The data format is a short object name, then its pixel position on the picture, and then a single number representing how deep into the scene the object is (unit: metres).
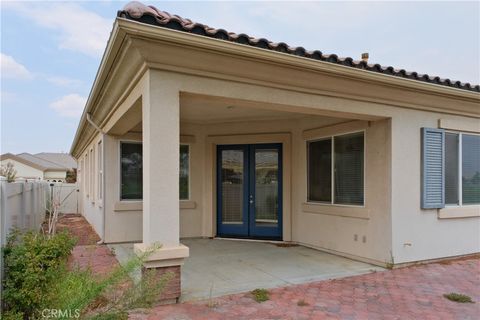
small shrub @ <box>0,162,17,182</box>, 16.06
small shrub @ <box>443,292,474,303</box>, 4.93
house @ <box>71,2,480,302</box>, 4.64
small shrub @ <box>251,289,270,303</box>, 4.83
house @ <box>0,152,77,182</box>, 38.28
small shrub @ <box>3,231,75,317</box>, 3.72
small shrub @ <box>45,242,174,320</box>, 2.82
